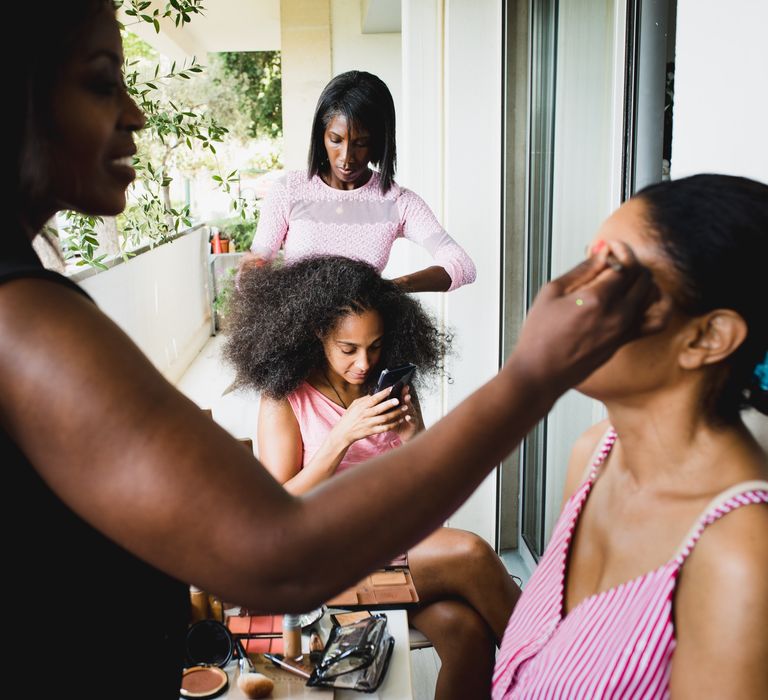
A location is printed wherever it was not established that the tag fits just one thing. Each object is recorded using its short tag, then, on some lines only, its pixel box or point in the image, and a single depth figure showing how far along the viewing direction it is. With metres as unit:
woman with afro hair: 2.39
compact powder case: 1.77
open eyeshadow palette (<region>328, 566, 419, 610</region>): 2.15
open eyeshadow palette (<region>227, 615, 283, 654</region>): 1.91
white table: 1.72
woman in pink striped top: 0.95
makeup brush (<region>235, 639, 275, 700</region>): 1.70
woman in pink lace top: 2.89
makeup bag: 1.75
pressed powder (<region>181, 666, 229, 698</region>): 1.71
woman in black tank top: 0.61
